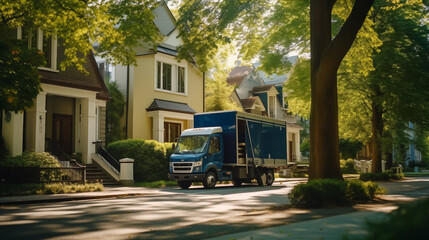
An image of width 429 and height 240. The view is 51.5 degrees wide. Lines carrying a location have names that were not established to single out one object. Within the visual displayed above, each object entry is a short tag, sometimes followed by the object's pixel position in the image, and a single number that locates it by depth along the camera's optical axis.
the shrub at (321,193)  11.55
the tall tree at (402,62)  23.83
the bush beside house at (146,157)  25.03
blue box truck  20.47
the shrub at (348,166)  42.81
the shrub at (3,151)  20.18
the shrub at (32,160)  19.06
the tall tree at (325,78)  12.87
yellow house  29.69
